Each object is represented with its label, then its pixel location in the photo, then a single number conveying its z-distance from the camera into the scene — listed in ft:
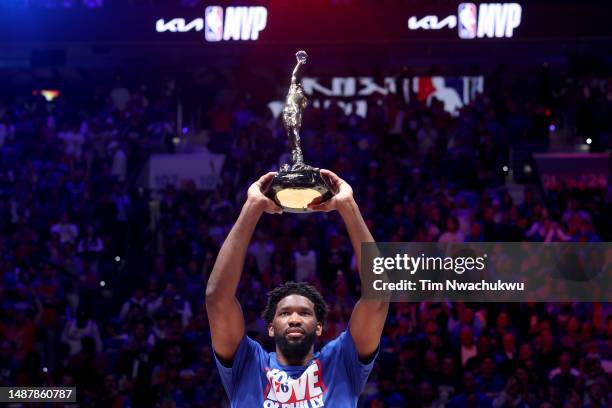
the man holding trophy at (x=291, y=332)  13.82
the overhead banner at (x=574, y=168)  47.39
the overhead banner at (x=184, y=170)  48.47
